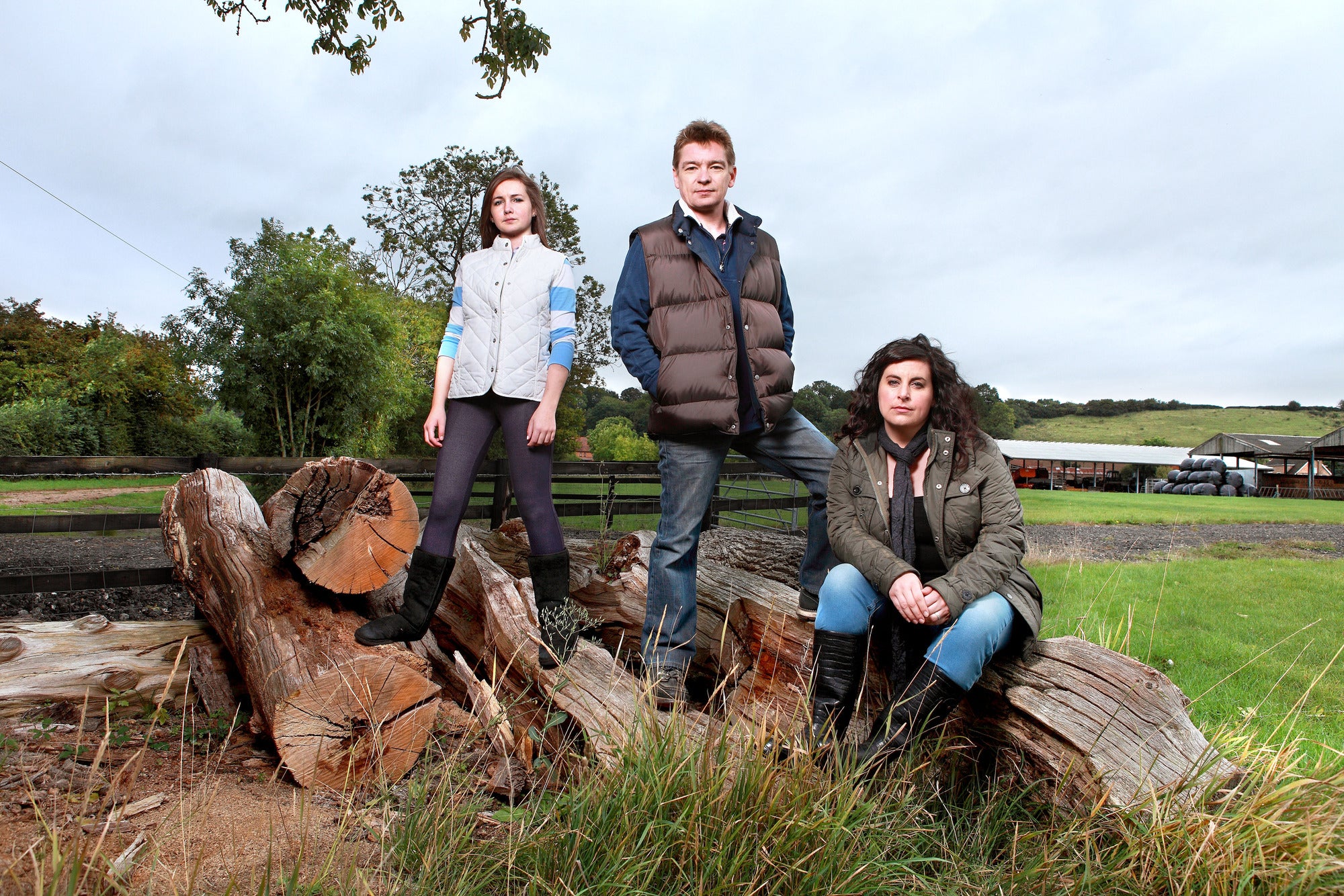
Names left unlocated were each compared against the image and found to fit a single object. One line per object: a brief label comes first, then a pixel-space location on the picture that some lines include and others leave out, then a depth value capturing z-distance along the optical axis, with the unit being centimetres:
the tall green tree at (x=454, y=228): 1911
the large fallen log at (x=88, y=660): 347
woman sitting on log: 227
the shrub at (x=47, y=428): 1750
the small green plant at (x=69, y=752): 285
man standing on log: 277
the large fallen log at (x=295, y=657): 268
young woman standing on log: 302
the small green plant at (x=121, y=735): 299
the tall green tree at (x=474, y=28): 577
